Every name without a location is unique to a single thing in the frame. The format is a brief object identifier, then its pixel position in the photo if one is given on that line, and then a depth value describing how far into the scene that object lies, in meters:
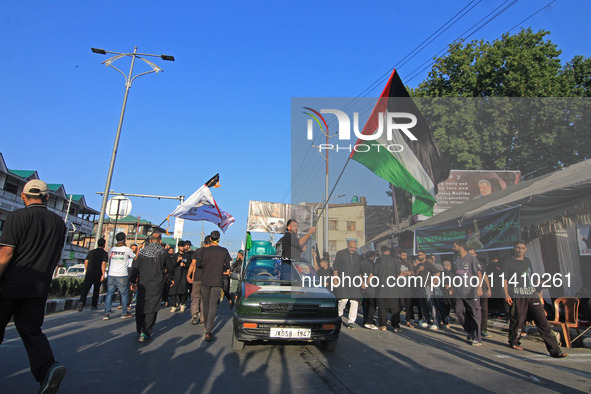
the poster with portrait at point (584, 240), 10.08
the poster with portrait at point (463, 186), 18.38
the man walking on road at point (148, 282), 5.96
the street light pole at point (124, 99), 15.29
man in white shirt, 8.53
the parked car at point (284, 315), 5.07
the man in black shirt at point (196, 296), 8.18
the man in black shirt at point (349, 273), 8.65
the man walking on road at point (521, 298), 5.95
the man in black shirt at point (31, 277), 3.08
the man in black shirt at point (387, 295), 8.42
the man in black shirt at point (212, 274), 6.45
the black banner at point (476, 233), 8.81
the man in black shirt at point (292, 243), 7.09
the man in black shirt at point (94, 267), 9.30
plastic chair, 6.65
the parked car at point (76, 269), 31.33
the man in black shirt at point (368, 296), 8.66
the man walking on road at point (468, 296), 6.86
